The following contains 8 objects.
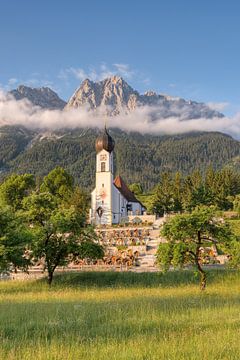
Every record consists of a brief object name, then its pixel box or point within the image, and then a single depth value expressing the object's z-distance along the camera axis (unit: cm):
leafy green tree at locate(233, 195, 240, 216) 6971
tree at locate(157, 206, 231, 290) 2221
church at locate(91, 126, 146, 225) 7856
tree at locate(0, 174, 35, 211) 7744
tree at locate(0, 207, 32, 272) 2395
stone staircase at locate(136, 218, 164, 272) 3372
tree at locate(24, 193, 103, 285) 2738
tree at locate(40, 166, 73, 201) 8331
